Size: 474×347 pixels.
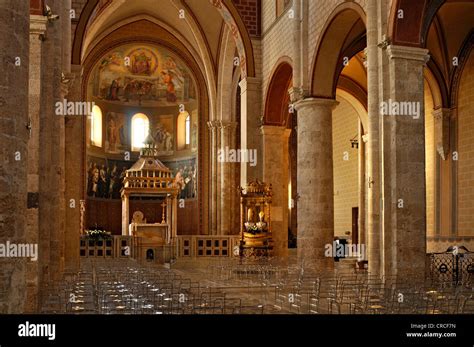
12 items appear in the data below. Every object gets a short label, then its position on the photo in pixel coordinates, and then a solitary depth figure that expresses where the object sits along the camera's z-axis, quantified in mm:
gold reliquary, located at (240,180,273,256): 24062
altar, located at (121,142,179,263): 27234
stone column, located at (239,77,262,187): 25250
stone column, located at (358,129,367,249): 29172
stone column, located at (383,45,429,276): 14676
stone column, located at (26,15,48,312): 10250
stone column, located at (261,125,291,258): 24359
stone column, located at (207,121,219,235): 33312
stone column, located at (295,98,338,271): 20422
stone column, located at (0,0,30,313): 7227
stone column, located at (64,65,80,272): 21025
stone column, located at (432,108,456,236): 22938
